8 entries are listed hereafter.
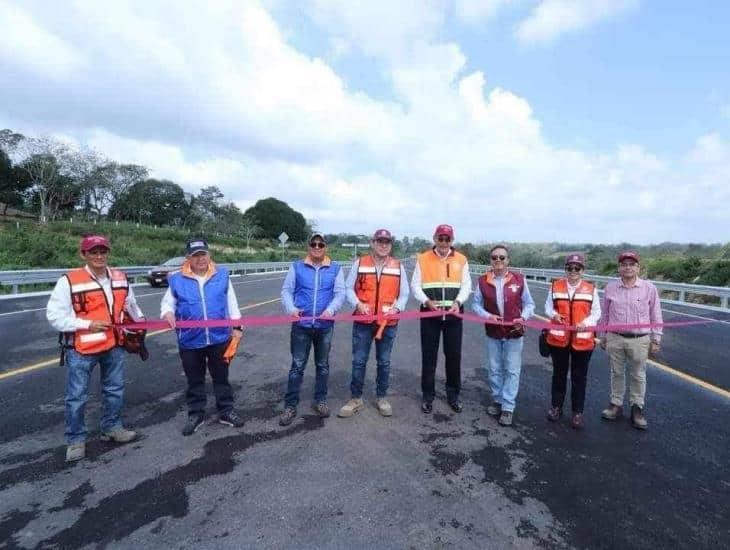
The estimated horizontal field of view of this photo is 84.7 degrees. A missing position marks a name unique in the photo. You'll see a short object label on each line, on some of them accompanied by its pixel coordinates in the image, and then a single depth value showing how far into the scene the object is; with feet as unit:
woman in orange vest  13.41
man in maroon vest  13.69
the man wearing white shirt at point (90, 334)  10.91
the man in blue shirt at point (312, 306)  13.60
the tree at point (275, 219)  271.28
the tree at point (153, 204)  188.14
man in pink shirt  13.65
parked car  56.29
